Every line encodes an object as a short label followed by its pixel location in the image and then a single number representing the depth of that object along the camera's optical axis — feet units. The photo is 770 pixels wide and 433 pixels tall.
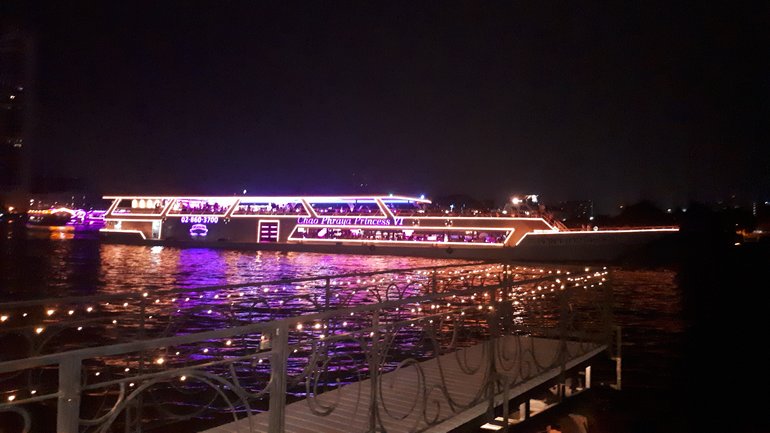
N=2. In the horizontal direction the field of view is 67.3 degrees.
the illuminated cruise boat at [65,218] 390.21
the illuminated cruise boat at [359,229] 133.49
